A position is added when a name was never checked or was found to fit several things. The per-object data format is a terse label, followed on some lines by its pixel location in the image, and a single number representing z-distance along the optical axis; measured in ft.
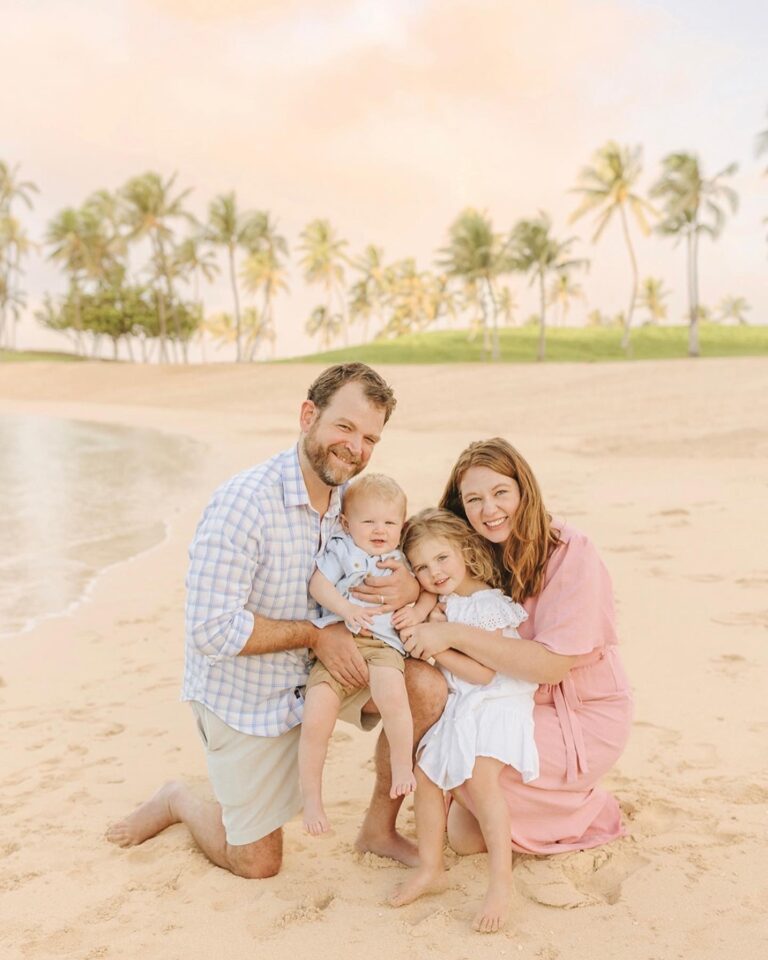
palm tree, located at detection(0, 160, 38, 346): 207.31
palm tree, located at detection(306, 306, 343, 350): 257.55
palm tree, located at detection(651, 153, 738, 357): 129.29
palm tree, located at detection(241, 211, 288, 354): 194.80
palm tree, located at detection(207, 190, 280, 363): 184.44
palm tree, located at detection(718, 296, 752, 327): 302.19
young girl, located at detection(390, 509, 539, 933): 9.53
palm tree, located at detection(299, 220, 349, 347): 212.23
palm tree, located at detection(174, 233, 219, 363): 206.49
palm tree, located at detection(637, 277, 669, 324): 249.96
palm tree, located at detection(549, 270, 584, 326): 248.52
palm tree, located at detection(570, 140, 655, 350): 149.69
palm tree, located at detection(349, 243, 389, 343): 238.48
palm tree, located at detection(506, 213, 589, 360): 150.10
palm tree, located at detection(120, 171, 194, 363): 178.40
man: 10.09
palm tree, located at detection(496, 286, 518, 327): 253.61
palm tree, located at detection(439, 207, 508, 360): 159.74
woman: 9.96
